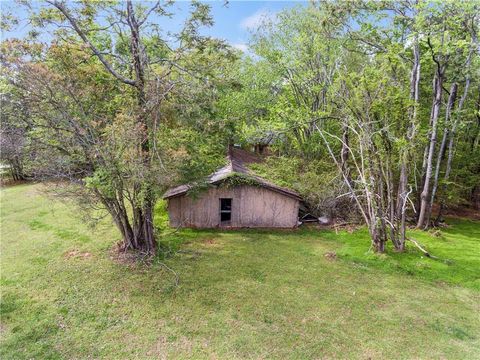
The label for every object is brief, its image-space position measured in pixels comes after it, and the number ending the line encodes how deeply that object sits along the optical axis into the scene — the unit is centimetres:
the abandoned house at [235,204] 1470
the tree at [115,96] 938
